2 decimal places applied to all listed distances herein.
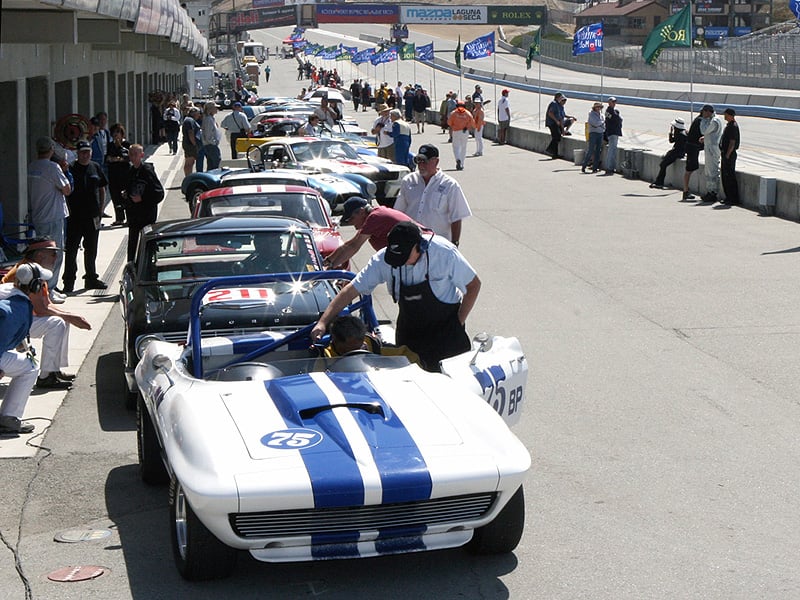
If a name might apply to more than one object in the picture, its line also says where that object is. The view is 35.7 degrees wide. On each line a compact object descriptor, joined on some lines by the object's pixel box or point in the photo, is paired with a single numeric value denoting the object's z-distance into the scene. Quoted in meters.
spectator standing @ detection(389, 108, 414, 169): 27.65
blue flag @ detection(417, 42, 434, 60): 61.72
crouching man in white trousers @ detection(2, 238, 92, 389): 9.09
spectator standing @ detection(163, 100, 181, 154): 37.56
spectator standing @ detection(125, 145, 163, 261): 14.64
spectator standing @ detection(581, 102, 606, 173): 28.41
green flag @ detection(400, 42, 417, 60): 61.53
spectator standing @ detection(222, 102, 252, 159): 31.50
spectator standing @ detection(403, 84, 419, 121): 49.26
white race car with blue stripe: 5.42
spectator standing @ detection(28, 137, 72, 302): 14.03
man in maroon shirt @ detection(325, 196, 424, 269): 9.81
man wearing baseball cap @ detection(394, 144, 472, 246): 12.21
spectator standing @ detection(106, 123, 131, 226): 18.31
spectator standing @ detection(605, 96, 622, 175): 28.33
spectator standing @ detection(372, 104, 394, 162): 27.67
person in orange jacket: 30.45
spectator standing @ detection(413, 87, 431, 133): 47.38
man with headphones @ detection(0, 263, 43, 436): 8.29
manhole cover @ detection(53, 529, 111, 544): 6.54
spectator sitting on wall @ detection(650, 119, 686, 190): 24.56
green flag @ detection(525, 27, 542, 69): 43.44
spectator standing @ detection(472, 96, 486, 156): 35.44
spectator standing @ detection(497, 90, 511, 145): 38.44
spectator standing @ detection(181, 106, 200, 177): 25.50
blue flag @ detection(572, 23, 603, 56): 35.41
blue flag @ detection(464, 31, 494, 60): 46.75
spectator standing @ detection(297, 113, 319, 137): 28.05
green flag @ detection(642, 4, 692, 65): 27.94
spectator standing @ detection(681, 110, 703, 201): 23.11
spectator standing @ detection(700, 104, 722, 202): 22.50
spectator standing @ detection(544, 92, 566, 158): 32.91
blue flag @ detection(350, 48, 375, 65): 68.88
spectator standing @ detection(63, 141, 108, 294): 14.50
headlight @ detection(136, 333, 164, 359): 7.99
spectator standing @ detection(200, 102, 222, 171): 25.59
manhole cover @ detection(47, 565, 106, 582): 5.96
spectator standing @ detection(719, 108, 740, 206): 21.52
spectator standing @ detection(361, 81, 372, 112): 64.19
